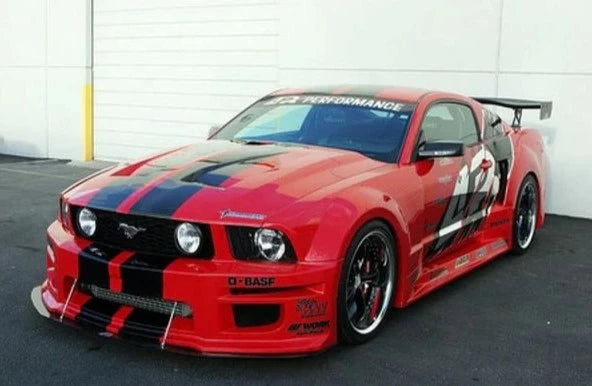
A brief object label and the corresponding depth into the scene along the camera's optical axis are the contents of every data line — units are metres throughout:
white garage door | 10.78
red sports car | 3.59
